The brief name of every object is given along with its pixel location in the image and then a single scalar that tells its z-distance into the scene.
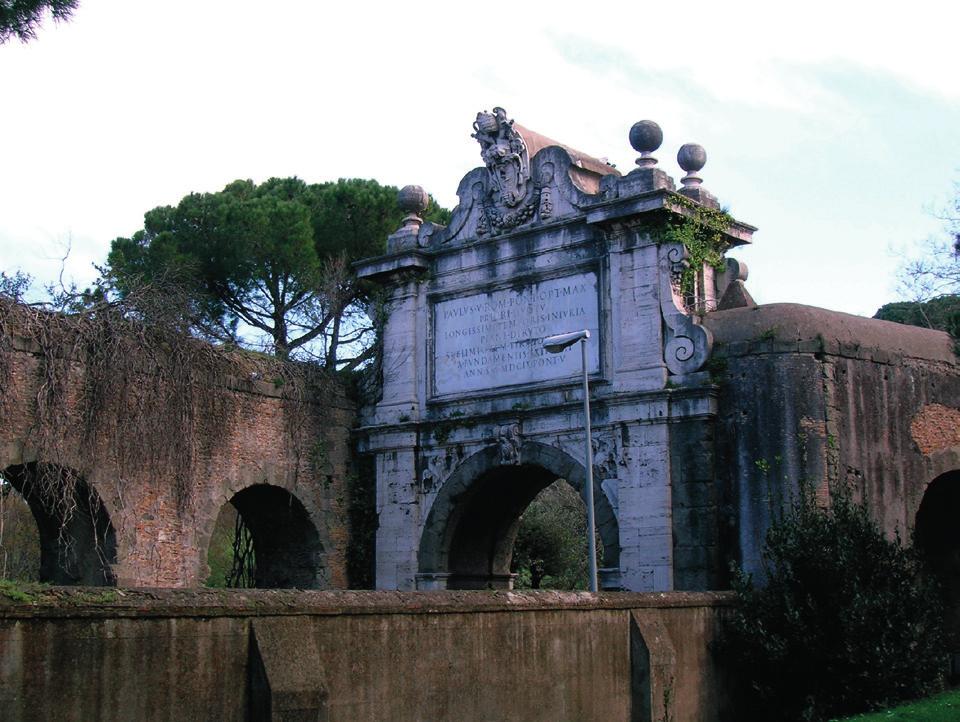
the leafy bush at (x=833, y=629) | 13.11
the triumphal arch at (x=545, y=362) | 16.64
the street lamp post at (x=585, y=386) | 14.69
